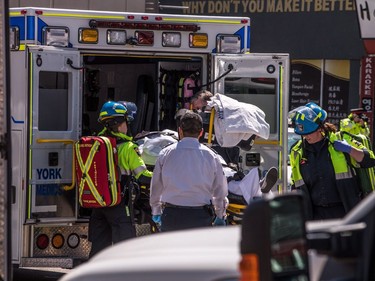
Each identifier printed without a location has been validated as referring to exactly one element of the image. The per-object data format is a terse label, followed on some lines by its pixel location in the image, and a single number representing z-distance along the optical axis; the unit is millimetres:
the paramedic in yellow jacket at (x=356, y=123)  32406
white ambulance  19234
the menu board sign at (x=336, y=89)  47687
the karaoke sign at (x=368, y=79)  43937
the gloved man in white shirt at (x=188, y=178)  16109
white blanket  19859
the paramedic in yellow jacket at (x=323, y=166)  16734
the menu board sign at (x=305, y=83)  48125
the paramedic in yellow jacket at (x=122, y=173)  18625
